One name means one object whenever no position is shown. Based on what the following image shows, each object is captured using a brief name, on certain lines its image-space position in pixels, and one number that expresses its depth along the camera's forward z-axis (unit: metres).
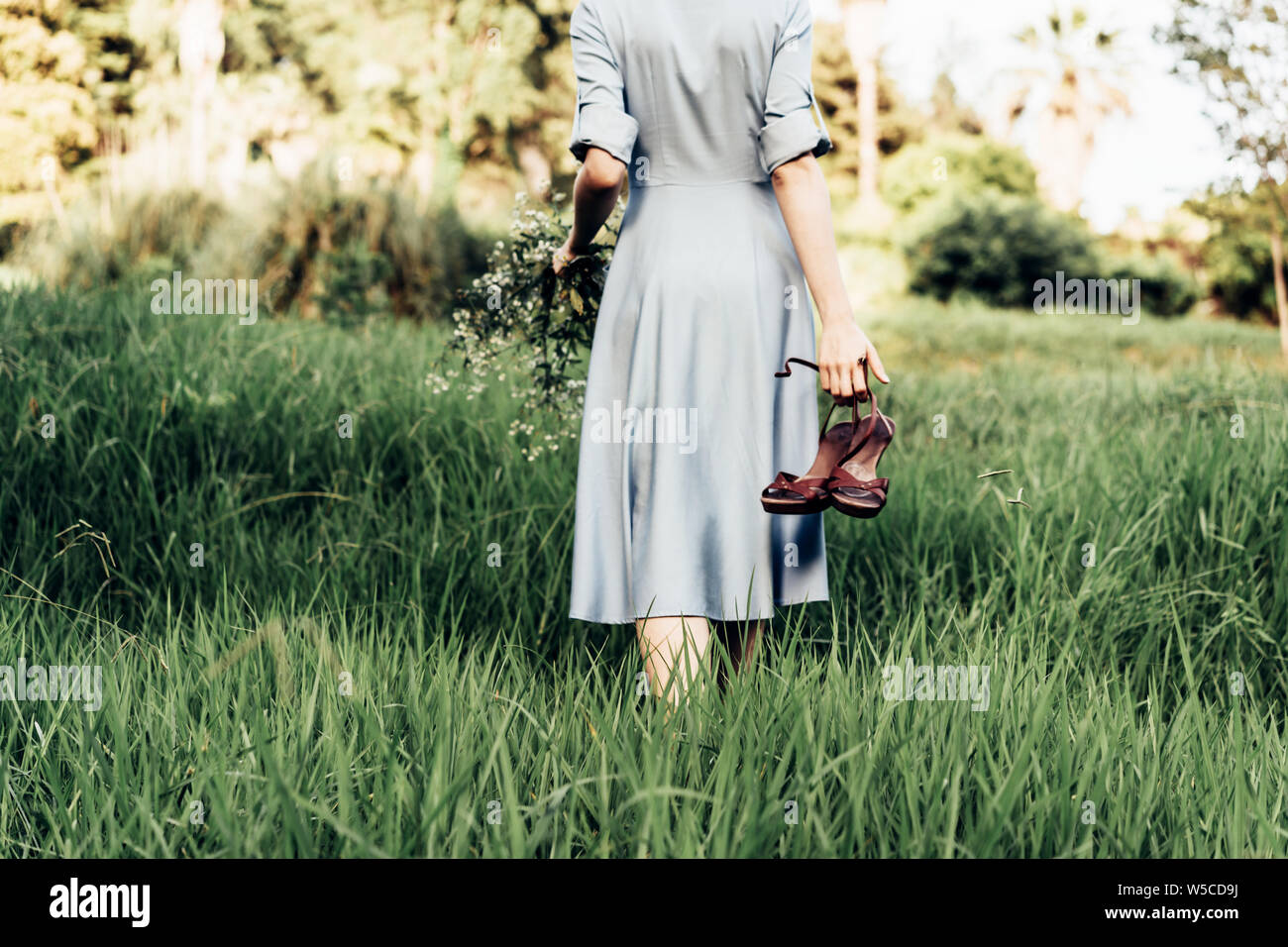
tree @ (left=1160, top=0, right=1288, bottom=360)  7.70
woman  2.04
